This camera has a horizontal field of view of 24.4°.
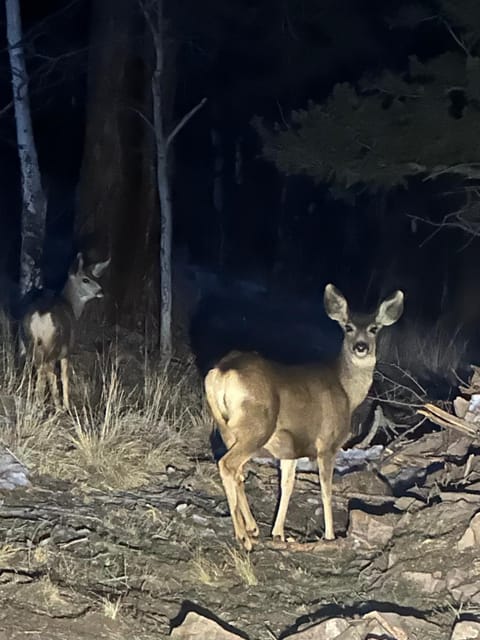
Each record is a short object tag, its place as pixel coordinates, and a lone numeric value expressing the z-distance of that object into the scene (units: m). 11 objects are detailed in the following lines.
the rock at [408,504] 6.86
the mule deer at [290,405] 6.41
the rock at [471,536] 6.00
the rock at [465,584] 5.53
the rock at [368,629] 4.98
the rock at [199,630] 5.01
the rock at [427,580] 5.78
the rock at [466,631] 5.00
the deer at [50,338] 10.35
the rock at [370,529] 6.54
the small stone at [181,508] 6.99
